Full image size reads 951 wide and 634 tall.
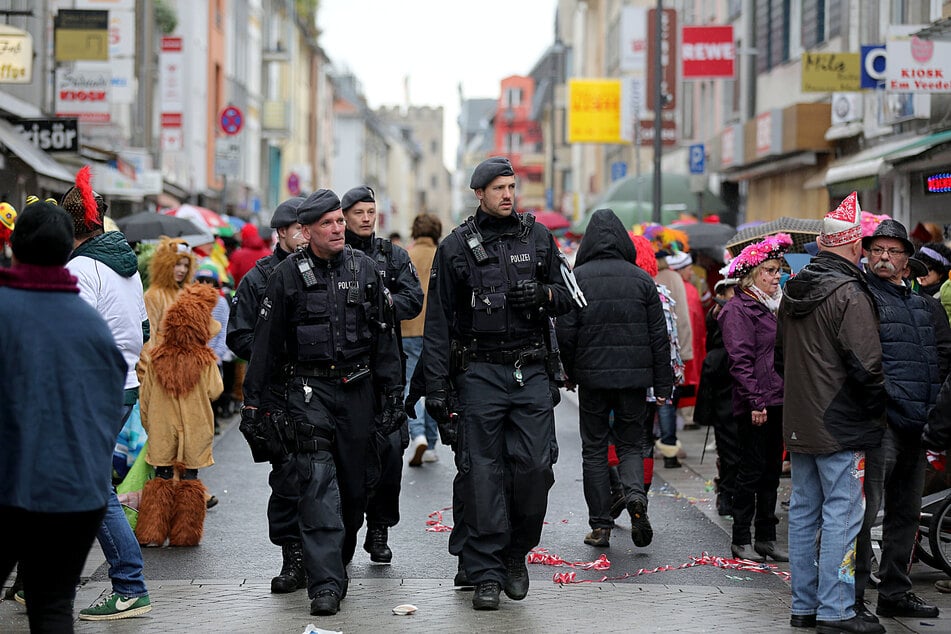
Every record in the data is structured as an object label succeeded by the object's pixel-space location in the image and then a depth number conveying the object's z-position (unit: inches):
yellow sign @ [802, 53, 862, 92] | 794.8
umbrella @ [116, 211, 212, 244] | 708.7
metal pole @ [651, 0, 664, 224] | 932.6
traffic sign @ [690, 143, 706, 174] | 1043.9
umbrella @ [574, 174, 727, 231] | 1109.7
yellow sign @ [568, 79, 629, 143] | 1571.1
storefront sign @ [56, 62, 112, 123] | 915.4
